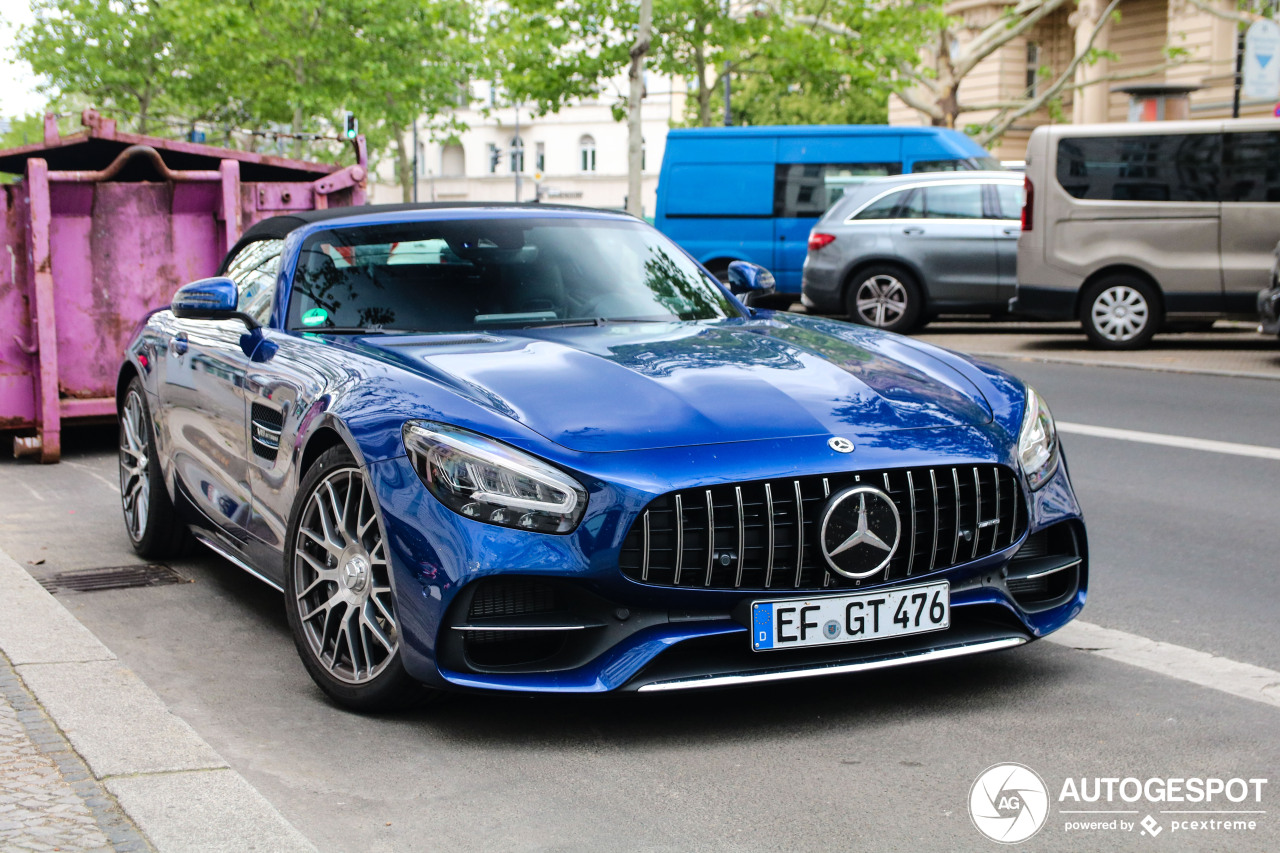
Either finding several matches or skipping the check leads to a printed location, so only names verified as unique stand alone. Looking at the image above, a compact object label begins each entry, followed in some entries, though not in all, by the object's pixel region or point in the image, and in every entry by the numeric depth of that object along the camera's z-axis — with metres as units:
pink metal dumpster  9.62
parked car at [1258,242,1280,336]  13.47
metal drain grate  6.09
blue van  20.52
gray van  14.93
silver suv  17.42
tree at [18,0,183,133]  51.44
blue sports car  3.88
